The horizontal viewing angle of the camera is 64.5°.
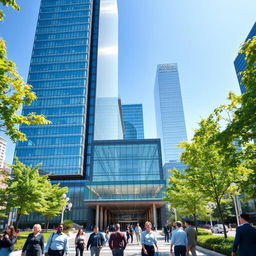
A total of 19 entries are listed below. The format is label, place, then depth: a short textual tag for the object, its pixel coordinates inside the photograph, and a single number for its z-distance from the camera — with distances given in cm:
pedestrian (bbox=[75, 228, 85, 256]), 998
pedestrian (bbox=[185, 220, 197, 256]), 847
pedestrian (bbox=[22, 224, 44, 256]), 620
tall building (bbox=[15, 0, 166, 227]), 5894
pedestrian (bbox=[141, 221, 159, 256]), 695
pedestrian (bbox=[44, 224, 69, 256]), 667
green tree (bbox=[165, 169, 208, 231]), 2275
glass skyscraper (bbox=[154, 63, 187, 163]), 17950
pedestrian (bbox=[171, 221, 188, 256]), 687
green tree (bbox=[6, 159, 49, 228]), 2036
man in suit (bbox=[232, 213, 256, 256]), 454
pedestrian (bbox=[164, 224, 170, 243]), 2086
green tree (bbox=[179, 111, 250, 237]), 1484
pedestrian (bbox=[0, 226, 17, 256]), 658
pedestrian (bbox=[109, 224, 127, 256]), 719
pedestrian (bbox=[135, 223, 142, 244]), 1899
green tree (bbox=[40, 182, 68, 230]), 3158
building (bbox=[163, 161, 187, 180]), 16899
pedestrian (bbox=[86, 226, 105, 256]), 901
